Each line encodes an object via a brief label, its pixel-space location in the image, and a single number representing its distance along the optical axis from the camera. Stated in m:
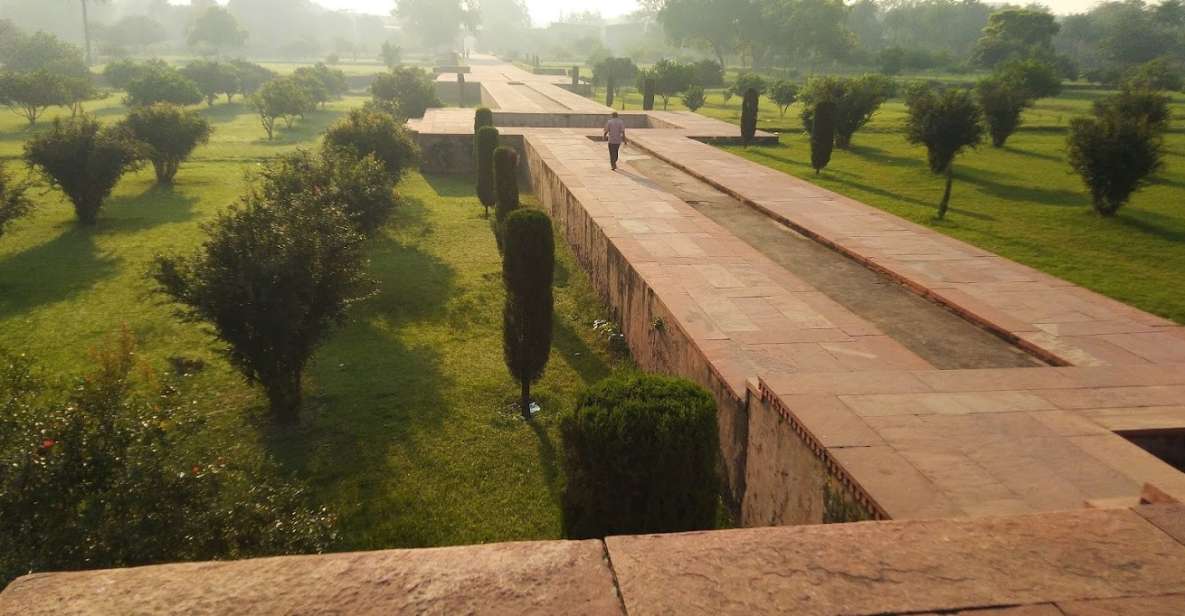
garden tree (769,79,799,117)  32.72
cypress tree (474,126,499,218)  15.35
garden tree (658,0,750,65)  76.44
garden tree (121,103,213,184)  18.98
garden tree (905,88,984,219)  17.30
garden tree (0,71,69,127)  32.16
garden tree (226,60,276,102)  52.62
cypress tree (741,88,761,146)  21.98
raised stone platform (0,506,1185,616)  2.58
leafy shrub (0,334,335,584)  3.92
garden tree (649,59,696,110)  37.84
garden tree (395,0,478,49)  133.00
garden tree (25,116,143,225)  14.85
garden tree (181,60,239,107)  45.19
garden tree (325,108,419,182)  16.11
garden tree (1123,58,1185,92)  38.38
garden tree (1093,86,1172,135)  18.20
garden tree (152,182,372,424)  6.96
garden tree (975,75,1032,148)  22.56
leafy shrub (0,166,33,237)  12.21
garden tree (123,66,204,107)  35.69
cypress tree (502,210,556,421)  7.34
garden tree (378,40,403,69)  86.00
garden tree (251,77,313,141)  31.27
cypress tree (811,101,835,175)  17.19
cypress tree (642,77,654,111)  30.81
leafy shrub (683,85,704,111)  33.41
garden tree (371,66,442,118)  33.44
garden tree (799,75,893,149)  21.81
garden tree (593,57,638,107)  52.46
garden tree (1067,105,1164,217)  13.23
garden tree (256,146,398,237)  11.10
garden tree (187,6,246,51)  95.50
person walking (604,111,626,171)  15.22
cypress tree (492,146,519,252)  11.93
